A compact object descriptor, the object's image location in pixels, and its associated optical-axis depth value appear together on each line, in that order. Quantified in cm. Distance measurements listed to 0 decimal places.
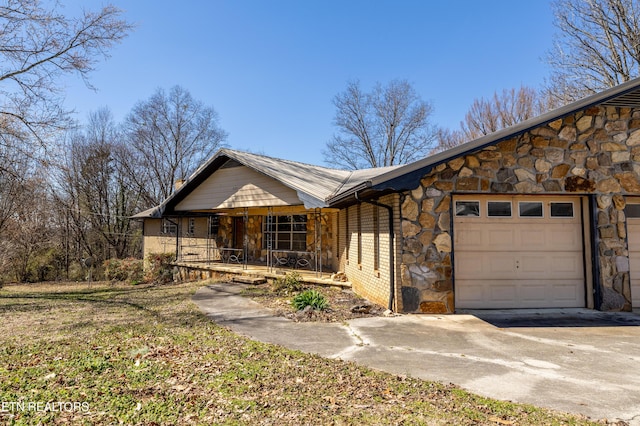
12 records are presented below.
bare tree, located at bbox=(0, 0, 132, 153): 998
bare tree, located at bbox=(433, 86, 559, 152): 2314
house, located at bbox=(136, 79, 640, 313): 700
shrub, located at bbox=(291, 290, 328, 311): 755
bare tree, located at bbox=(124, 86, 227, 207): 2823
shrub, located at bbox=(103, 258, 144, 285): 1720
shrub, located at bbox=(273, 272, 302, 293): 986
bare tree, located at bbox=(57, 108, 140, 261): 2412
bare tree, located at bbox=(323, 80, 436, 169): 2906
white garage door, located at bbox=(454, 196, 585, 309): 744
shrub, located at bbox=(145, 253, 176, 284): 1611
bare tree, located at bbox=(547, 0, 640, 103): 1504
